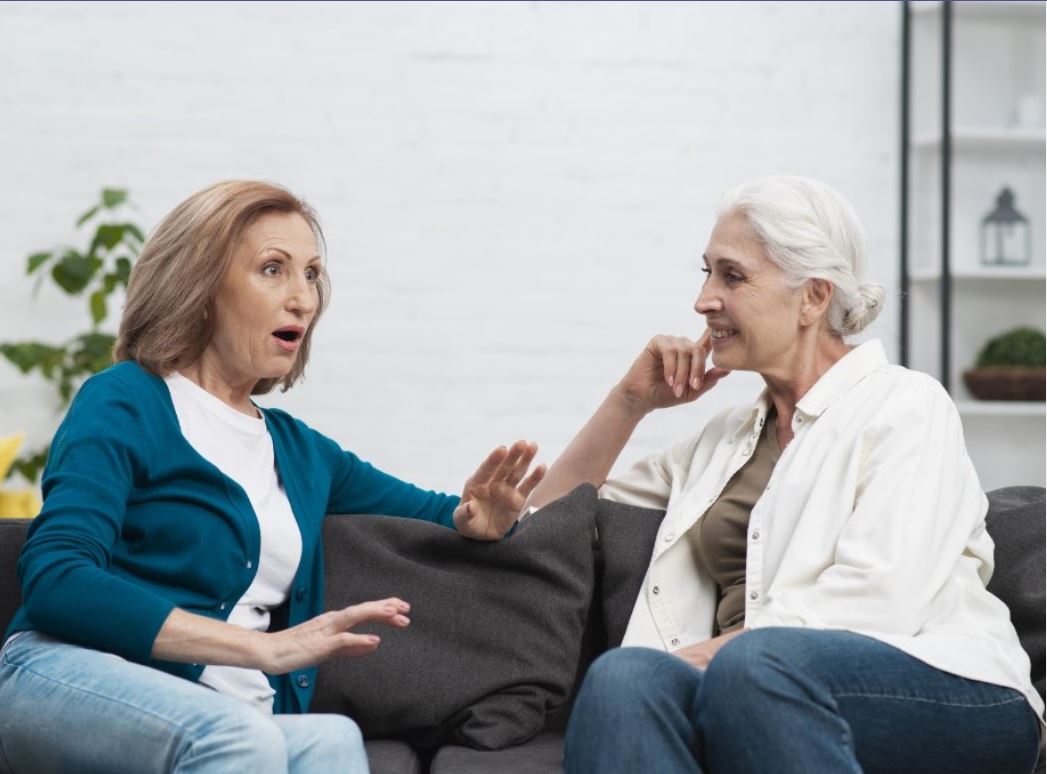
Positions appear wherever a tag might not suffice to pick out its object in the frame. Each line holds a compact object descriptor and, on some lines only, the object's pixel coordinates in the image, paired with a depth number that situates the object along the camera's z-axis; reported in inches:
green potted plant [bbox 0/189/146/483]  154.4
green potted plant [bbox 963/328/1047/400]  175.6
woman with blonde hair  65.2
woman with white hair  66.7
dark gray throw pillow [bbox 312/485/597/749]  85.5
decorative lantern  181.2
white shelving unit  182.5
